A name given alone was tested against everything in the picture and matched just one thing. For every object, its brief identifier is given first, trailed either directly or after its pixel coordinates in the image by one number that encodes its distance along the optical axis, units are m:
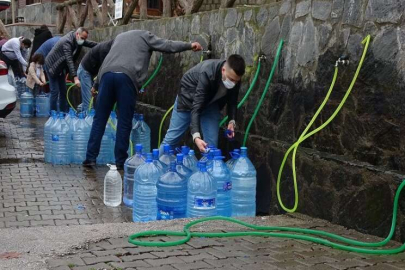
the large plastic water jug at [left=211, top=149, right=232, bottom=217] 5.95
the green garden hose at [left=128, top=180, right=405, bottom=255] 4.62
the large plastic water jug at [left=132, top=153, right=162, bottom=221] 6.10
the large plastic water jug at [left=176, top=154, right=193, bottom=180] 5.82
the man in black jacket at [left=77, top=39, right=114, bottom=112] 8.80
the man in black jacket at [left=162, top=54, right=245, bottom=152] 6.23
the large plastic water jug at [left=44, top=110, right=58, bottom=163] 8.92
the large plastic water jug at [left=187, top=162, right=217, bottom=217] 5.61
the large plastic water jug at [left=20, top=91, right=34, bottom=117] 14.06
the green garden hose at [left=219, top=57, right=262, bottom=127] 7.20
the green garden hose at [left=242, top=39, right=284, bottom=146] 6.82
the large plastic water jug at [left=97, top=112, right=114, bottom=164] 9.12
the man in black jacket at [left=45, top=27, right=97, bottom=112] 10.77
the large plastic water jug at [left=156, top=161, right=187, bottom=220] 5.78
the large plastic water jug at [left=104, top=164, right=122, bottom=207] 6.73
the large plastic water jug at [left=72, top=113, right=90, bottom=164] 9.07
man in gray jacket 8.03
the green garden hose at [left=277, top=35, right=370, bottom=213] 5.42
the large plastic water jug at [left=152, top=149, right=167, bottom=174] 6.08
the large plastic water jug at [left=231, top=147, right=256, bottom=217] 6.30
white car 10.45
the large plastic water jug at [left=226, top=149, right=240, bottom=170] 6.26
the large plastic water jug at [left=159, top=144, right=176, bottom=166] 6.40
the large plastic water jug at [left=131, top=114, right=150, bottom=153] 9.27
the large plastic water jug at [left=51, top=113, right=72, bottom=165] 8.88
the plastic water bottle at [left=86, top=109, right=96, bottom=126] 9.32
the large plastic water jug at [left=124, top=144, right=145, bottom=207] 6.82
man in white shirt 16.05
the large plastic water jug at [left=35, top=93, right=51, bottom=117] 14.12
